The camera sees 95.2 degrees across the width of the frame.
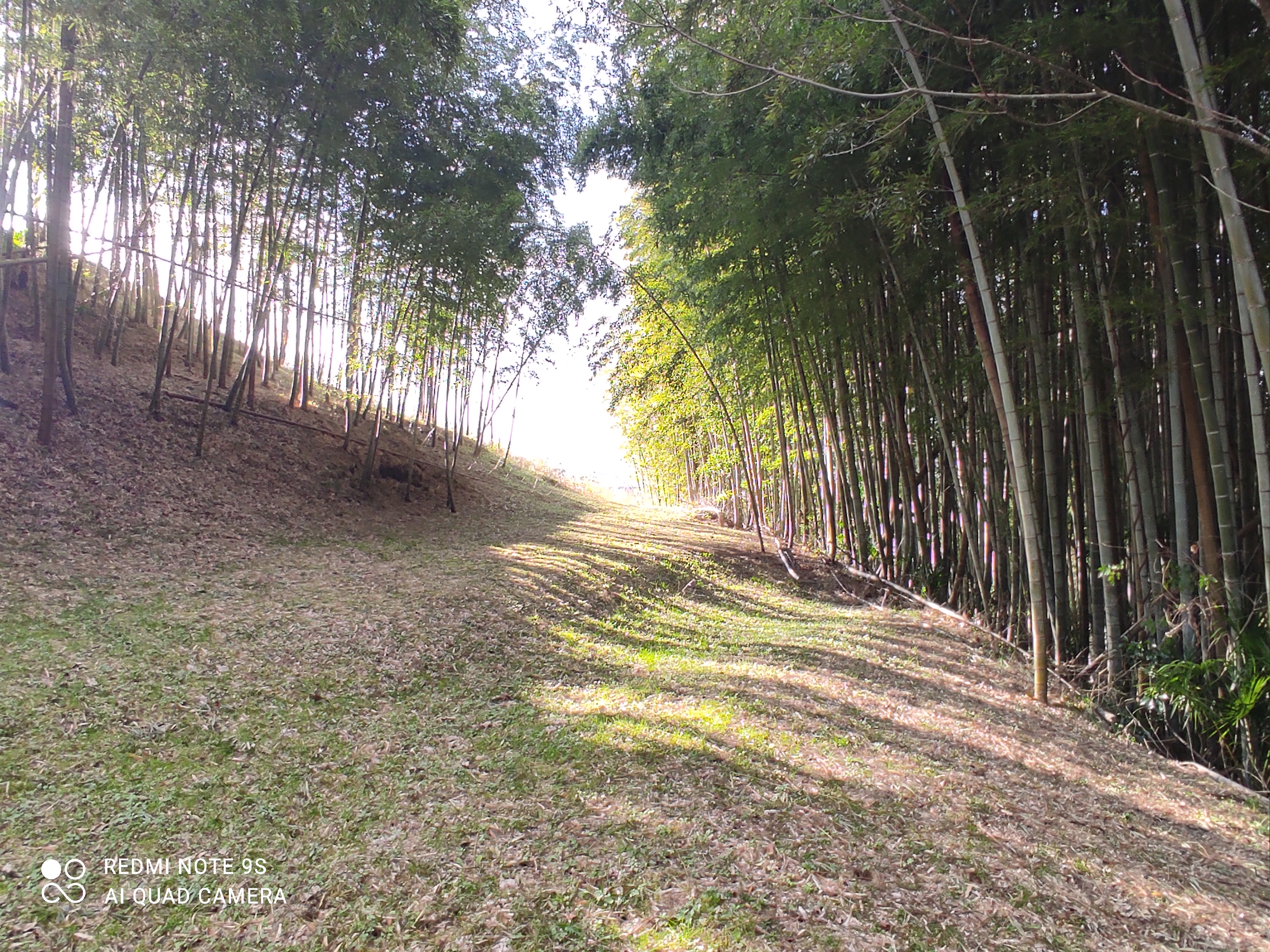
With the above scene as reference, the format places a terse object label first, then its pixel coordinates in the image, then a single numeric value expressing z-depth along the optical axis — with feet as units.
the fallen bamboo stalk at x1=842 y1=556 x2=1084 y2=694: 13.21
